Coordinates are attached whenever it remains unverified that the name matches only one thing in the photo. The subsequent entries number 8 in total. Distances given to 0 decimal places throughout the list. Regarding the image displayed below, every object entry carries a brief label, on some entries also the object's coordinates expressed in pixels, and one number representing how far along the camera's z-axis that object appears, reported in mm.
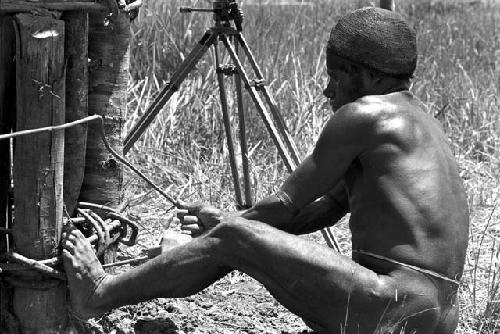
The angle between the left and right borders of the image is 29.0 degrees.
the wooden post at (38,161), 3285
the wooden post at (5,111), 3387
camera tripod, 4496
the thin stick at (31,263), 3438
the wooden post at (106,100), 3699
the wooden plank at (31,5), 3285
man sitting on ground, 3232
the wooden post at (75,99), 3416
